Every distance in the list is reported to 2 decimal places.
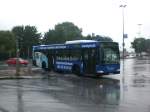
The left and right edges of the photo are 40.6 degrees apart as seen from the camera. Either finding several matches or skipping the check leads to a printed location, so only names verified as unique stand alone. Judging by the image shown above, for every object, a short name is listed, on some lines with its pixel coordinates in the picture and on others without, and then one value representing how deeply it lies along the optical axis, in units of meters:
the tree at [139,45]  69.62
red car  33.38
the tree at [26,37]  54.40
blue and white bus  15.08
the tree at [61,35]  55.82
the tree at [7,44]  48.52
